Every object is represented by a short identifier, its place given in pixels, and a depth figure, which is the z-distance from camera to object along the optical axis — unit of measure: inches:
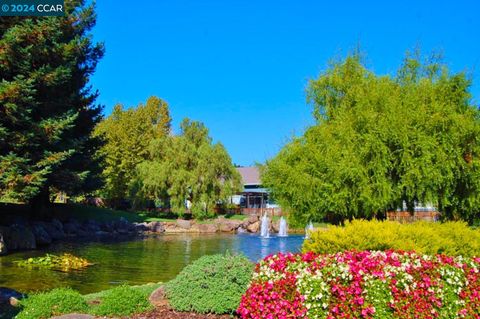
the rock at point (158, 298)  333.7
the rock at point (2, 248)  888.9
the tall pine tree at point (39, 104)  908.0
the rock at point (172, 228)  1576.0
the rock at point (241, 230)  1672.0
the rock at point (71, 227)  1287.3
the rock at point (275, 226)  1759.4
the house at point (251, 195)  2359.7
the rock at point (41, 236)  1070.4
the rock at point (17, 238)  962.7
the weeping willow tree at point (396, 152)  630.5
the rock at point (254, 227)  1722.4
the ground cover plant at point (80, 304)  309.9
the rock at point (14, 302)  337.5
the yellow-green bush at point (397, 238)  346.3
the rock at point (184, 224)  1620.3
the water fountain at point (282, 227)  1668.1
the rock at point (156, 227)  1534.4
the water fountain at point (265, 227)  1629.9
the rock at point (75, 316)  290.4
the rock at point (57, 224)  1249.8
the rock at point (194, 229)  1614.8
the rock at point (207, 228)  1625.2
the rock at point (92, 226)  1371.8
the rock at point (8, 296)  353.7
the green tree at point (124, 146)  2021.4
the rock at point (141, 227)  1517.0
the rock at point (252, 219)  1772.9
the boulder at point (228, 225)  1689.2
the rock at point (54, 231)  1194.1
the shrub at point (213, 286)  304.7
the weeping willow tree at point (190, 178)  1759.4
